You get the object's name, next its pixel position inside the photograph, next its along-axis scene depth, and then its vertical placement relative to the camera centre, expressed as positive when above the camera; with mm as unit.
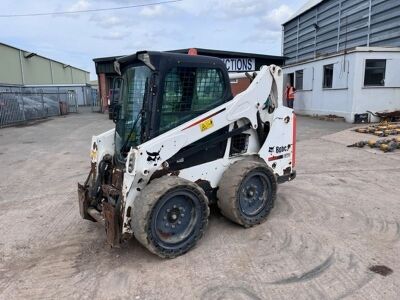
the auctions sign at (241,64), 19156 +930
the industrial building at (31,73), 31262 +1205
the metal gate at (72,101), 29969 -1442
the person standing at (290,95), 18734 -703
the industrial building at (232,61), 18325 +1180
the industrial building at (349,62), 15016 +824
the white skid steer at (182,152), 3746 -826
